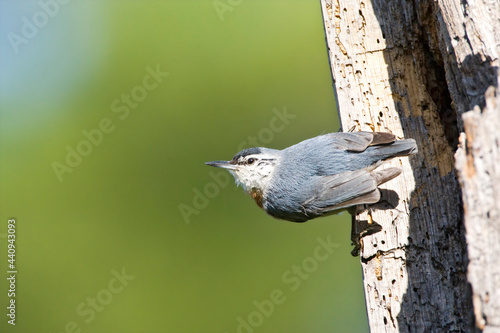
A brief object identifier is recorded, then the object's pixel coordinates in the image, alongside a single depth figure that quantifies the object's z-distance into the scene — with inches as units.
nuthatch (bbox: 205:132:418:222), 234.7
